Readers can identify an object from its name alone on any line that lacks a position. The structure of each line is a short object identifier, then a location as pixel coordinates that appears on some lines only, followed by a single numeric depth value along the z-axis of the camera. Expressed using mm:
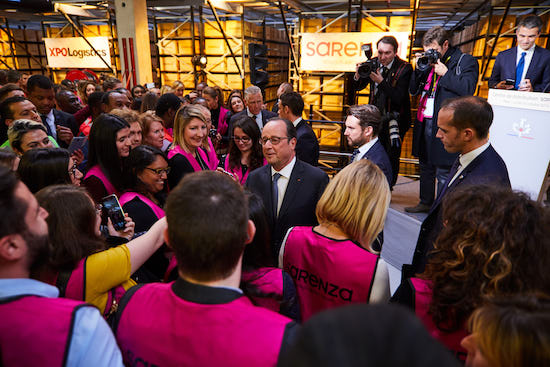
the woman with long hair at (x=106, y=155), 2469
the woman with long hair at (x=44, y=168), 2049
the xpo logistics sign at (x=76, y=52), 8891
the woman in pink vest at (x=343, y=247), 1438
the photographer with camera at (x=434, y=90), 3666
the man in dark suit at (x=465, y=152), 2072
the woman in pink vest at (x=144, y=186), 2105
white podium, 3584
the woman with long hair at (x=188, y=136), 3084
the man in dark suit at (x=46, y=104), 3986
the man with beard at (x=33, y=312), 852
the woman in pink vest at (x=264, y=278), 1296
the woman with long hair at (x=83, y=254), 1289
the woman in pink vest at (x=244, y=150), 3205
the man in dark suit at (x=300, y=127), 3630
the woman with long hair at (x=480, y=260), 1120
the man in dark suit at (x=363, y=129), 2969
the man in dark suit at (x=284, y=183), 2338
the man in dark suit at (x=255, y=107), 4906
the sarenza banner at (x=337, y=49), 5855
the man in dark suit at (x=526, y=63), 4102
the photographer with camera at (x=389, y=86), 4086
